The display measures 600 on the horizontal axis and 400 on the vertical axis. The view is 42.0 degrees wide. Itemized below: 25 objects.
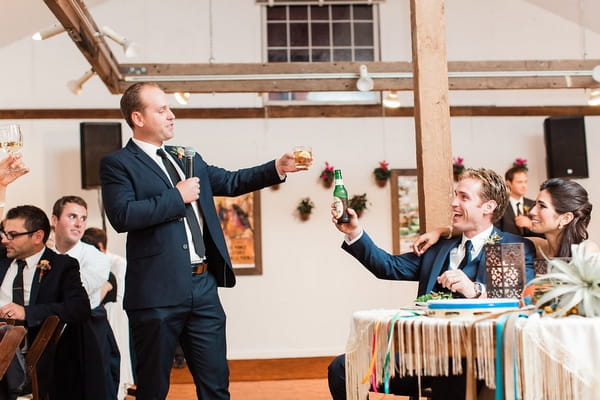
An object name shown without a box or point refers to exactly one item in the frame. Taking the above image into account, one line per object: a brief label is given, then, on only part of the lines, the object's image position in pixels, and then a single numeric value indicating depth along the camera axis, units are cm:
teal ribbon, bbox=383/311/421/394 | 208
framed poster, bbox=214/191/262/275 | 848
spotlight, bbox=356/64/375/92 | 697
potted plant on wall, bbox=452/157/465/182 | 854
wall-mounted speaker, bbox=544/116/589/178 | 855
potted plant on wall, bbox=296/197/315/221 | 847
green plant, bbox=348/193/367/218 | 850
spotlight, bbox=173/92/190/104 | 721
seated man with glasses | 382
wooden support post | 350
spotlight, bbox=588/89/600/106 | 743
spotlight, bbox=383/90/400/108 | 762
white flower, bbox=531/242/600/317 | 199
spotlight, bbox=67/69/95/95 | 726
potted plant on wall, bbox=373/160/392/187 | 852
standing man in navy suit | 285
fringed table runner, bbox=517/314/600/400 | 190
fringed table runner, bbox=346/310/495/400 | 200
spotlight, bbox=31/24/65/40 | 571
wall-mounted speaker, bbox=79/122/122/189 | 812
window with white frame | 873
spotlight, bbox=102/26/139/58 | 572
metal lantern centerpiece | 236
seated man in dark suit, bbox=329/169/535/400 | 297
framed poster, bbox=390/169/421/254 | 857
